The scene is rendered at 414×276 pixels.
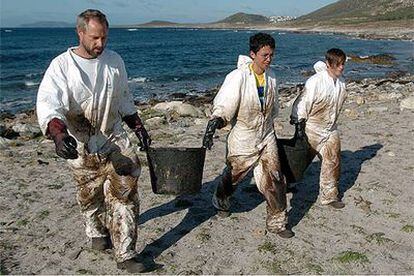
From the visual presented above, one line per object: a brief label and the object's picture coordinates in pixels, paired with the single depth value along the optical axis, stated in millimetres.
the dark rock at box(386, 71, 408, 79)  27031
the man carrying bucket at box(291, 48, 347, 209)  6504
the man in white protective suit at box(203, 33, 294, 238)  5469
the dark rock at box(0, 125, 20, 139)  12164
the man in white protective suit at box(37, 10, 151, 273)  4188
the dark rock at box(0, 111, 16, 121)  17309
